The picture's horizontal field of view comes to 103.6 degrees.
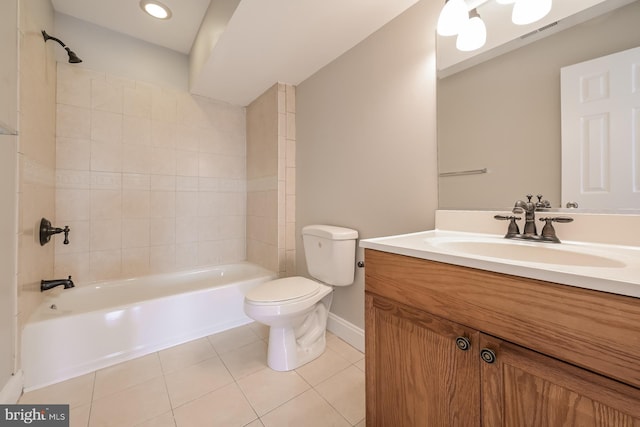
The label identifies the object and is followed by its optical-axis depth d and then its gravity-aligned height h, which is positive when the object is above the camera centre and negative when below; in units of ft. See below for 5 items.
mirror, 2.86 +1.34
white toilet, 4.50 -1.58
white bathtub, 4.38 -2.21
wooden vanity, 1.52 -1.06
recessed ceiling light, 5.86 +4.92
